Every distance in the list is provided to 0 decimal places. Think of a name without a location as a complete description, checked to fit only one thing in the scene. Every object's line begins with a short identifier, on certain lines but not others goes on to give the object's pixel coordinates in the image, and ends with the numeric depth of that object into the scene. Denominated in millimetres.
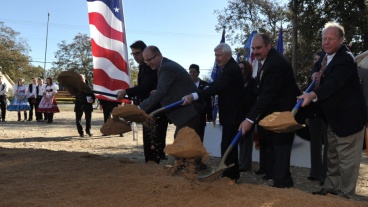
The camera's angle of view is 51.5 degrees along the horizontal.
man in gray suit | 4625
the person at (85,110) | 9172
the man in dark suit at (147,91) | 5477
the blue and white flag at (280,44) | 8423
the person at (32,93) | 14198
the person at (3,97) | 13461
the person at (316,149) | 4961
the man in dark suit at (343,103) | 3531
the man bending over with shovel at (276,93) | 3760
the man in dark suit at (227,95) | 4391
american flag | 7496
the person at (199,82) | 6408
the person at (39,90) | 13883
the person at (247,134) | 5236
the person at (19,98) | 14000
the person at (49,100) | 13000
